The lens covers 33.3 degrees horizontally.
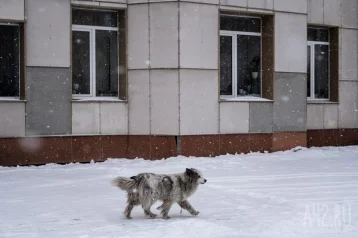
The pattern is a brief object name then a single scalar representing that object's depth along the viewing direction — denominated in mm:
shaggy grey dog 8516
